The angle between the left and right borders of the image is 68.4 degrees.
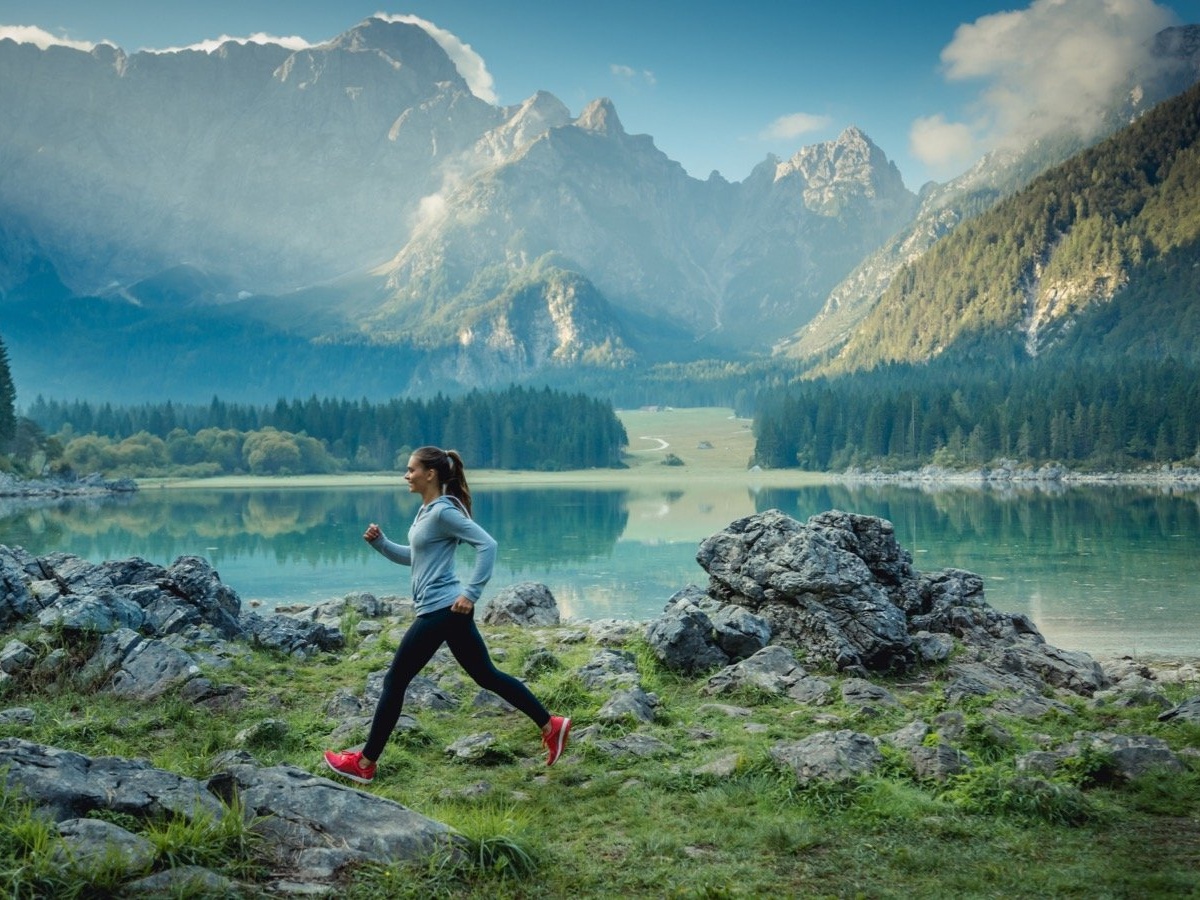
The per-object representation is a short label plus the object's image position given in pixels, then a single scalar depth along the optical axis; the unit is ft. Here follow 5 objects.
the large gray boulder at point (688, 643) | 55.06
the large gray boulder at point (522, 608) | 83.61
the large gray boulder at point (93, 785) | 24.08
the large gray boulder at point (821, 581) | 56.13
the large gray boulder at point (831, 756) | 31.53
